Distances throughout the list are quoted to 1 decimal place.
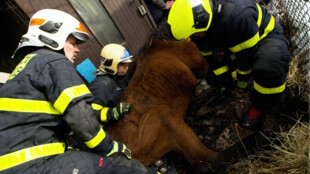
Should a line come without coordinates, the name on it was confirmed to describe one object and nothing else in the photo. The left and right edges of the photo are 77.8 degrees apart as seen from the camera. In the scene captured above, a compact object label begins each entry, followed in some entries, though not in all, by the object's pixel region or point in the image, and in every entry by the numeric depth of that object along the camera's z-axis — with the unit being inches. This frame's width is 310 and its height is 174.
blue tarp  151.6
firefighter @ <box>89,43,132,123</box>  98.4
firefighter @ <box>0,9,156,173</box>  61.7
